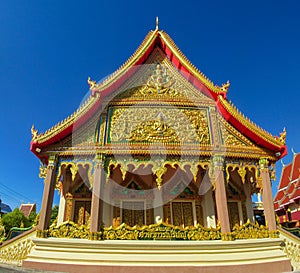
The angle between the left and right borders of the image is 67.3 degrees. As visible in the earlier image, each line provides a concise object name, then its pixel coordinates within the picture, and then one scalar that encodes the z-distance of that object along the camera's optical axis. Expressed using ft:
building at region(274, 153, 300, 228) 54.87
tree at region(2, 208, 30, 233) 82.07
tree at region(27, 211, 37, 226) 92.38
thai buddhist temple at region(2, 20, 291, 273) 22.88
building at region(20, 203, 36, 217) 112.47
